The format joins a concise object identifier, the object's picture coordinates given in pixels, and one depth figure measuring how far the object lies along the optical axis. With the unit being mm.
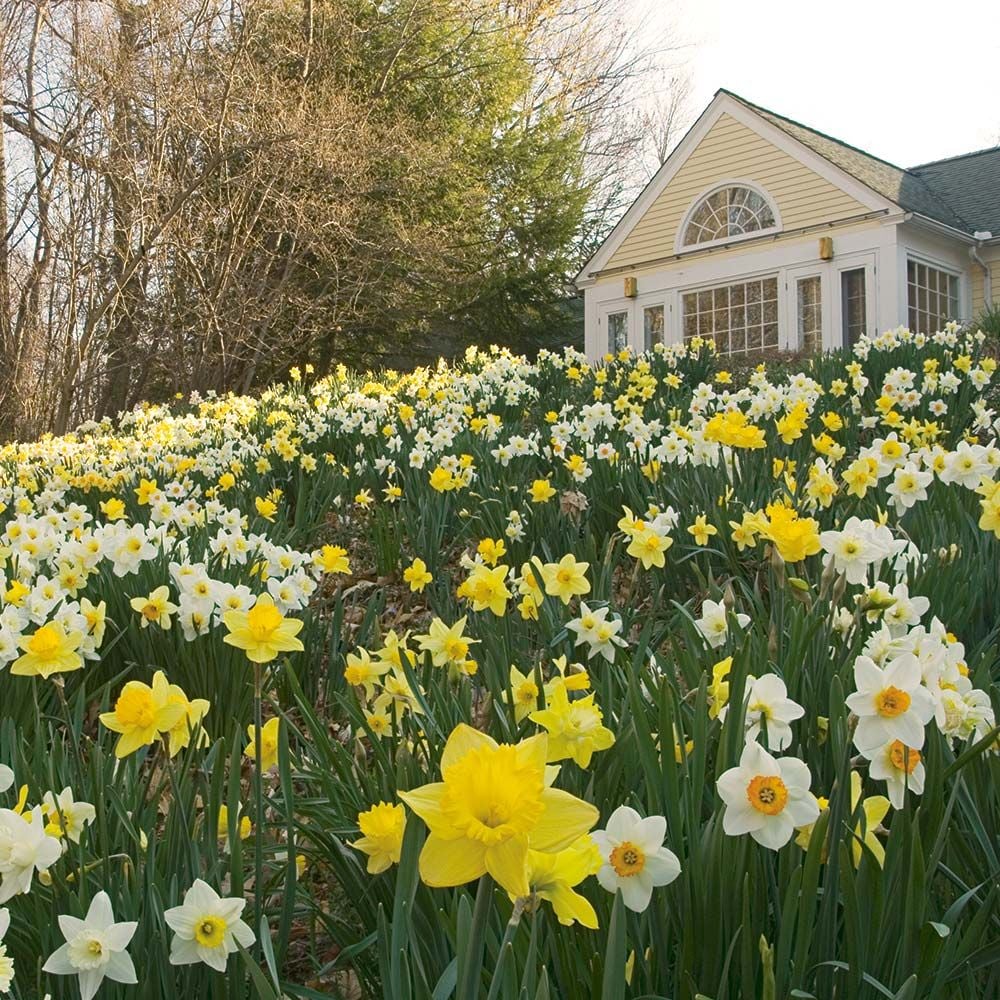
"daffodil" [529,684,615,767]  1118
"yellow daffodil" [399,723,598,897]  624
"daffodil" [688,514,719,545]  2492
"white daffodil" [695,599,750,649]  1725
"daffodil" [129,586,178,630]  2096
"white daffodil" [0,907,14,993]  907
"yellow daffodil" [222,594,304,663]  1318
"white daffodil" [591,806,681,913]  910
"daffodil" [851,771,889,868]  1069
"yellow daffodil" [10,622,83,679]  1554
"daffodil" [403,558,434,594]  2542
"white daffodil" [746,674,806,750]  1152
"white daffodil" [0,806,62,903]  977
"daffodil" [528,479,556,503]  3215
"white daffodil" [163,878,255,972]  974
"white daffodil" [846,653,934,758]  966
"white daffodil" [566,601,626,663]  1742
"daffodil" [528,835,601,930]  762
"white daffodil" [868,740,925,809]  1010
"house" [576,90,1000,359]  15219
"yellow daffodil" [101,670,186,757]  1216
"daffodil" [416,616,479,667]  1689
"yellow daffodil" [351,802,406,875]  1121
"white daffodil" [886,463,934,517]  2512
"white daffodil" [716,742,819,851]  912
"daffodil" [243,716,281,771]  1408
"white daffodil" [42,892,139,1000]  938
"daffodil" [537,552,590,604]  2014
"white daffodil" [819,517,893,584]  1605
